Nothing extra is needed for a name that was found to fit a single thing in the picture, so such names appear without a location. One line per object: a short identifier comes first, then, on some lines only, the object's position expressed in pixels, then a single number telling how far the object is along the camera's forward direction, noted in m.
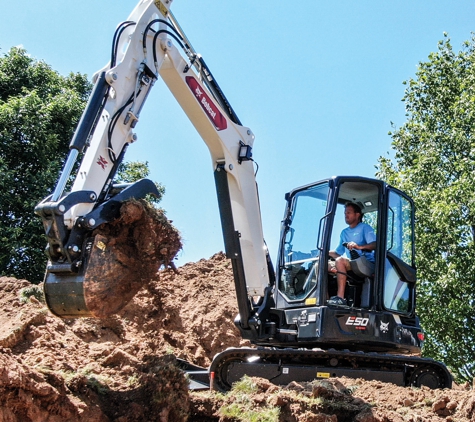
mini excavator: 6.38
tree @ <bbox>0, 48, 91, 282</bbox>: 14.66
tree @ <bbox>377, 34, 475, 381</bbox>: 15.26
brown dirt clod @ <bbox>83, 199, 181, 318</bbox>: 5.15
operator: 7.16
